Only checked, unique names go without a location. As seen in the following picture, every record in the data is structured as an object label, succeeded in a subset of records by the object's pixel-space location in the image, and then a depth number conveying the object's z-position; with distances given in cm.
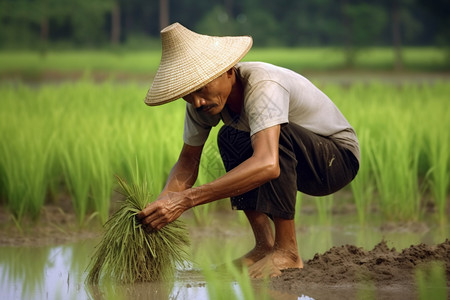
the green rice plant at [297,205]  698
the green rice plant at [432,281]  448
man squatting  464
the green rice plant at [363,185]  721
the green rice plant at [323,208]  729
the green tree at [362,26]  3982
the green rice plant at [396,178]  722
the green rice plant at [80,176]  714
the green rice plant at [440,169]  719
